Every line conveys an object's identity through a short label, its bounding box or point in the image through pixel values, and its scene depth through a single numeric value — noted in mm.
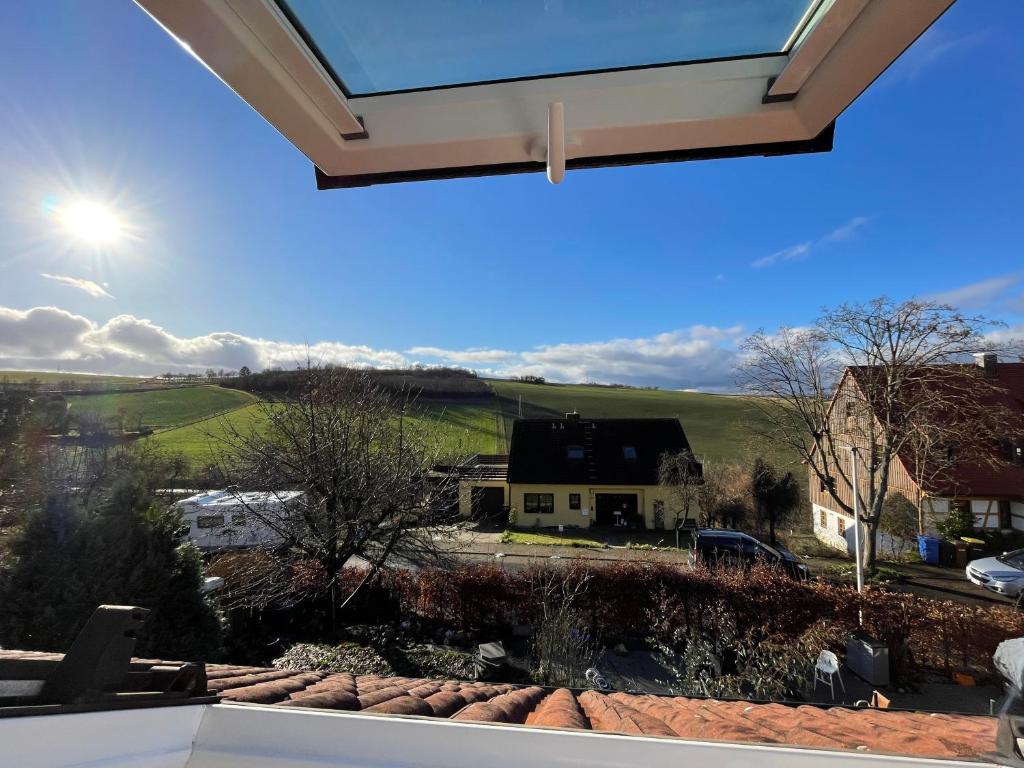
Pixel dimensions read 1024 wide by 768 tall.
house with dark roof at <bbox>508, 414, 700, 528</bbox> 18359
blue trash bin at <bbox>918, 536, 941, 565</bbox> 11938
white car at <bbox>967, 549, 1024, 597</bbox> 8945
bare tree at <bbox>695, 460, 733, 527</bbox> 16500
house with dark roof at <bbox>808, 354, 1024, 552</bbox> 12141
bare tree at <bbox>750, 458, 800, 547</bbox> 15578
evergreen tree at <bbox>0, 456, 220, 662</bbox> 4391
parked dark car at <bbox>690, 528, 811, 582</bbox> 9586
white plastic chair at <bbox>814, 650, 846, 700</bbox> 5625
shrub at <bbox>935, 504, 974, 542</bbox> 12109
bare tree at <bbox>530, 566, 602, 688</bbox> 5777
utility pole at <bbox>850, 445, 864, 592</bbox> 9203
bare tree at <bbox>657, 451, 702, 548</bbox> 16969
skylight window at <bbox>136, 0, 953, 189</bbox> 655
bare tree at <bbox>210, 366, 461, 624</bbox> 7238
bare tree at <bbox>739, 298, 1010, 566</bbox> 11297
